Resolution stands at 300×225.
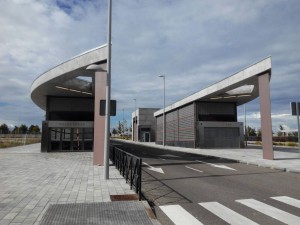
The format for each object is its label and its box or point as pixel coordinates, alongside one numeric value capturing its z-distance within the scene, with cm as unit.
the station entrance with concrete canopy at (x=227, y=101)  1423
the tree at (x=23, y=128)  9291
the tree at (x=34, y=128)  9310
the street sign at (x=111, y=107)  867
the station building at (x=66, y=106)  1599
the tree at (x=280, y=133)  6007
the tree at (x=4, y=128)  9143
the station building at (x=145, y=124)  5150
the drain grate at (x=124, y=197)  578
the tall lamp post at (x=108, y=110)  826
